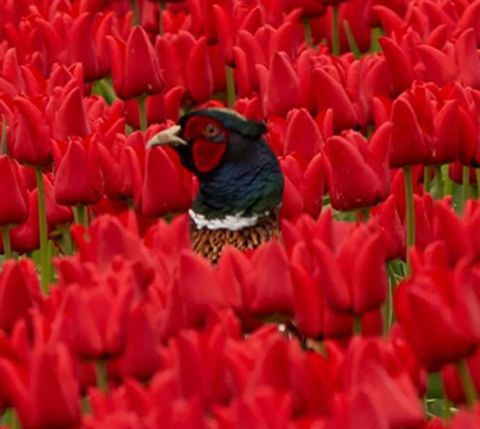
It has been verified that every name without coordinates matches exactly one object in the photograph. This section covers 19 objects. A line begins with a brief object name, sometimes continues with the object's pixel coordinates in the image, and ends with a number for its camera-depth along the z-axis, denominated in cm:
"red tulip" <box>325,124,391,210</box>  826
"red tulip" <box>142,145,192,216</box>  862
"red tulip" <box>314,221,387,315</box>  611
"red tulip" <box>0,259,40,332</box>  634
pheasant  841
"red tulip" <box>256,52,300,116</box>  985
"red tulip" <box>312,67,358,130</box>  962
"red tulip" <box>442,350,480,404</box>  563
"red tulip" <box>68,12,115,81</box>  1126
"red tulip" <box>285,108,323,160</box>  905
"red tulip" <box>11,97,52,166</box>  920
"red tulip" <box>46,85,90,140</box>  949
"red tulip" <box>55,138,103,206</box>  866
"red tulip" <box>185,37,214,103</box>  1094
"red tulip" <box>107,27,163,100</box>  1036
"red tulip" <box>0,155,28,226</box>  845
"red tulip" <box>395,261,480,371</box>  550
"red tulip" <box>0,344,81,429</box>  527
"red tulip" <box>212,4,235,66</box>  1140
